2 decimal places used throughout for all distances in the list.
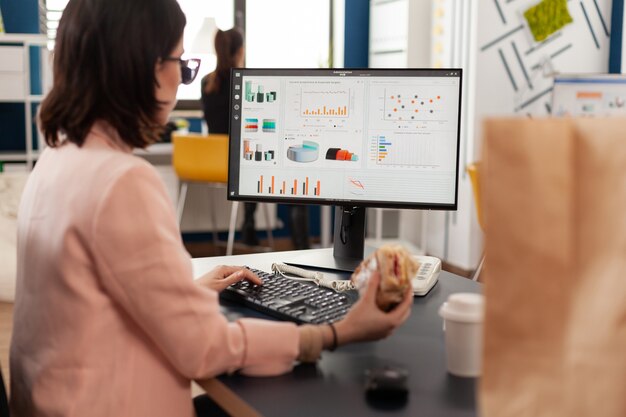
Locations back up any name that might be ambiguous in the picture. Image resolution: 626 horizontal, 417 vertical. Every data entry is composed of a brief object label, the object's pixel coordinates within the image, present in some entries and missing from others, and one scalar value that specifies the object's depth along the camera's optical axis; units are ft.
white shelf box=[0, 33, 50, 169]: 16.11
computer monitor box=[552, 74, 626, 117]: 14.32
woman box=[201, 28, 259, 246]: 16.38
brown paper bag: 2.28
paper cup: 3.85
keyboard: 4.58
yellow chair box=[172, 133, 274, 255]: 16.25
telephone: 5.47
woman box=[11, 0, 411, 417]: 3.58
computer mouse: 3.61
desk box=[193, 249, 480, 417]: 3.51
